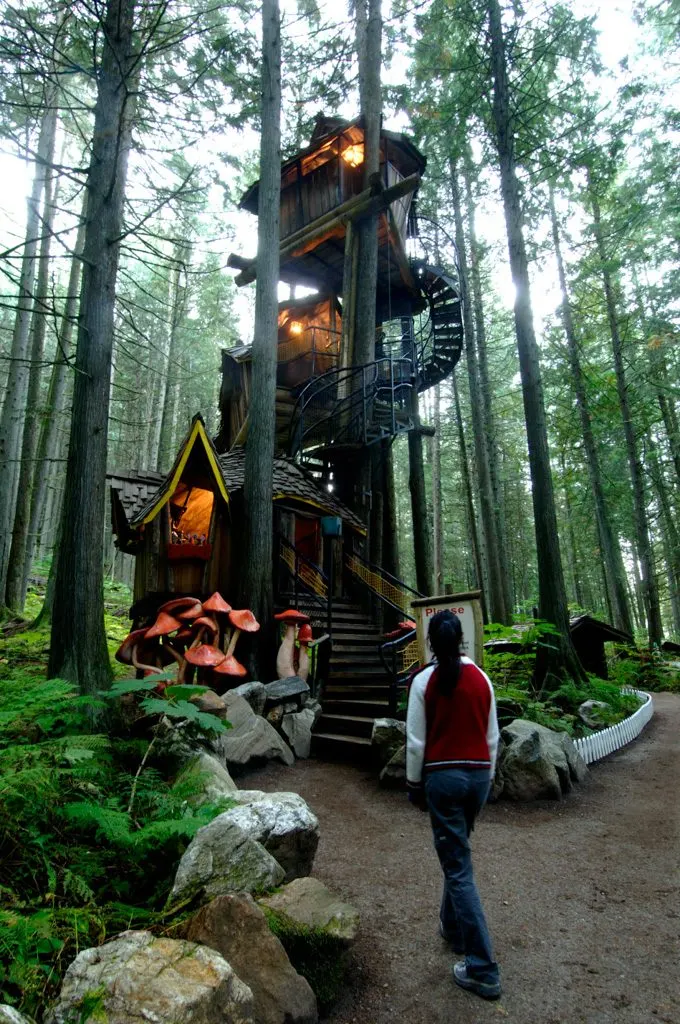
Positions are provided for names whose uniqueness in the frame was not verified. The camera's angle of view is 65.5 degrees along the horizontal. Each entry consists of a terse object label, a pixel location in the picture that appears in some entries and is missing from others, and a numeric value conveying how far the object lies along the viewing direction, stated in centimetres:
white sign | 639
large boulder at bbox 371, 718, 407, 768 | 682
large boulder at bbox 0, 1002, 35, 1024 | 177
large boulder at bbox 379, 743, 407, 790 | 645
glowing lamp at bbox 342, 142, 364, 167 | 1684
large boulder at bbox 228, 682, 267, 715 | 735
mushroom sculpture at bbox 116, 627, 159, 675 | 677
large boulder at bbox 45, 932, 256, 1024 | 198
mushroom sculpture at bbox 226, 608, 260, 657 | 740
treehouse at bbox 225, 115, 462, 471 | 1350
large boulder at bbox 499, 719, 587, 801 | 612
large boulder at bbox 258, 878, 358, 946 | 300
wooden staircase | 765
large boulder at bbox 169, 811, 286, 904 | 299
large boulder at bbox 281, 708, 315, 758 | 748
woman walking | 296
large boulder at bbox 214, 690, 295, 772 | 642
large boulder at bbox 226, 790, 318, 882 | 354
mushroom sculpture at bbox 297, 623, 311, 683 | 842
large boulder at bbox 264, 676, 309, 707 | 755
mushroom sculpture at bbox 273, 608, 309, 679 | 825
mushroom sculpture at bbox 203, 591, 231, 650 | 738
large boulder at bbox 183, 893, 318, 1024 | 246
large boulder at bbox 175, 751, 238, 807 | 409
